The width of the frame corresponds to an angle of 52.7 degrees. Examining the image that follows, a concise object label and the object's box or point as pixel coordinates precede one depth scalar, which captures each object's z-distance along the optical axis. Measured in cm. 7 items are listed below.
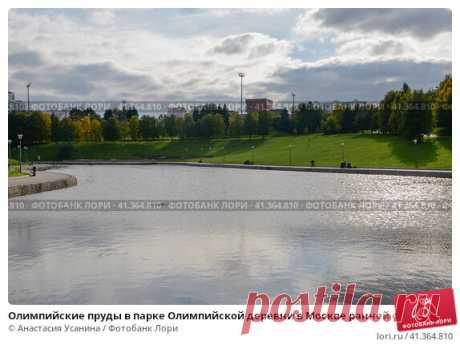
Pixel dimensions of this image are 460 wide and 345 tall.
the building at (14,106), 9228
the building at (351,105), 10486
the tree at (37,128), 12024
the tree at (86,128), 13250
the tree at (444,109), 7788
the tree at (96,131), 13438
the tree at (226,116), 13626
